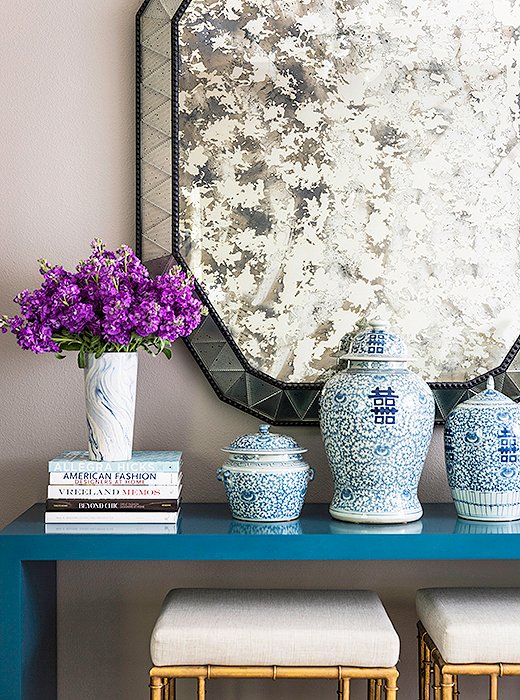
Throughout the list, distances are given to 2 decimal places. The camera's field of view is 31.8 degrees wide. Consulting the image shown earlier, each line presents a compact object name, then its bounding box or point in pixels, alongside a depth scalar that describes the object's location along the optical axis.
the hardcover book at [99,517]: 1.94
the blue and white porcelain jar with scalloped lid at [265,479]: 1.95
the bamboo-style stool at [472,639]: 1.79
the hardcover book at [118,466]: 1.96
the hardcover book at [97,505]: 1.95
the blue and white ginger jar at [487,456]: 1.94
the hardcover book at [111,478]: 1.95
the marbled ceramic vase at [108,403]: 2.00
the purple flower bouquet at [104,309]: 1.93
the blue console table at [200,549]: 1.83
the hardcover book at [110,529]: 1.86
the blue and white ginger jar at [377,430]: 1.93
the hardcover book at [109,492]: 1.95
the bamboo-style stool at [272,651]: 1.77
